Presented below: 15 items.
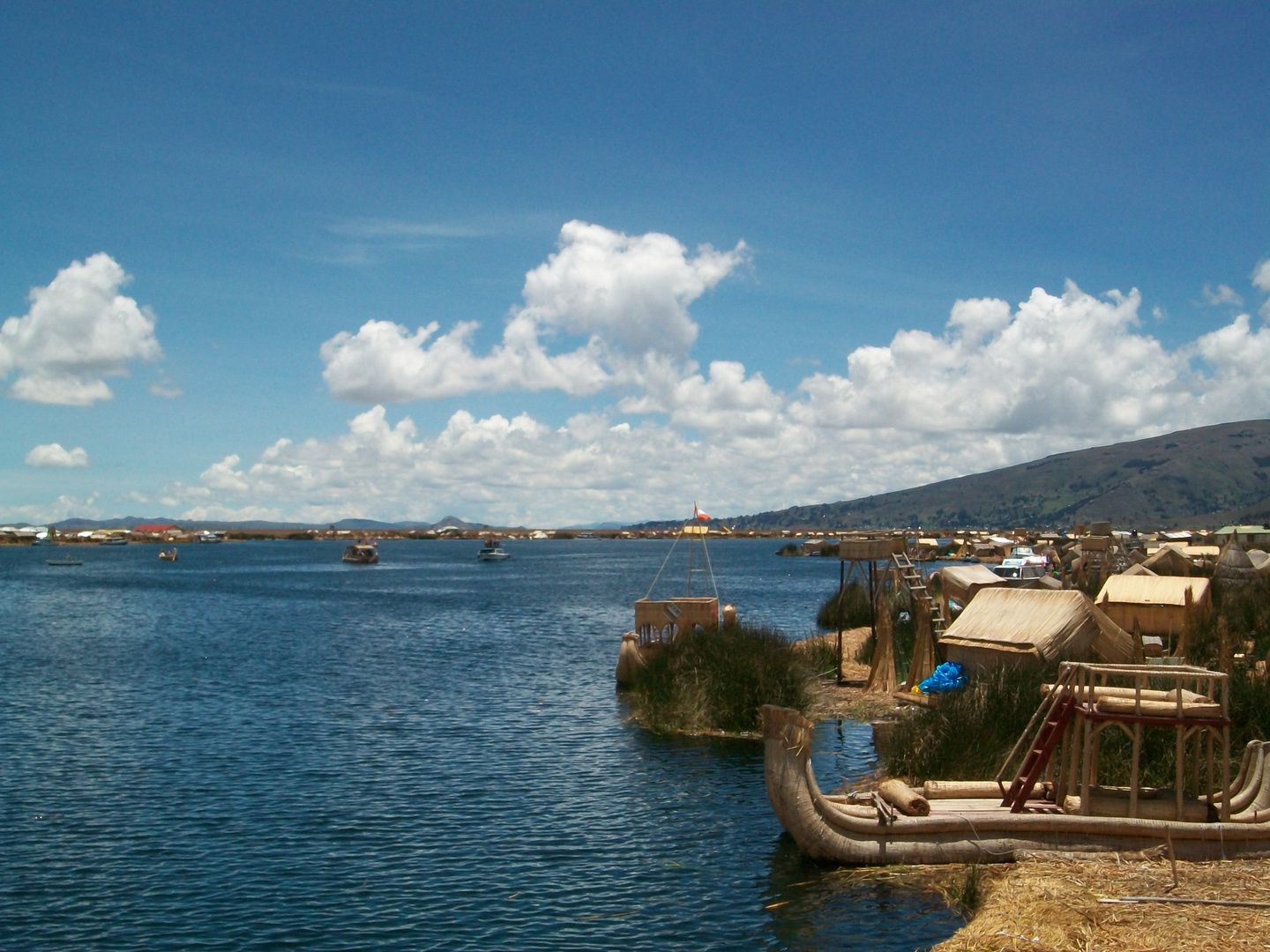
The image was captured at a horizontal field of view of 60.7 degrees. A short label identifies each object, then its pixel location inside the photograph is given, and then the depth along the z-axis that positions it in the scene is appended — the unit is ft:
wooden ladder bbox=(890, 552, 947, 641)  91.16
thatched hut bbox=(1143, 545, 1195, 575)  147.33
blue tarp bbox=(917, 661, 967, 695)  77.77
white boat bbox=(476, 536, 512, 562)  518.37
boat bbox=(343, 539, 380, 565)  478.59
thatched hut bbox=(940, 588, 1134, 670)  73.67
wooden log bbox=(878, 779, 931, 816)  45.70
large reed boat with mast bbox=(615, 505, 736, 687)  95.14
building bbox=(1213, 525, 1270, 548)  217.77
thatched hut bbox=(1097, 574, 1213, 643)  99.60
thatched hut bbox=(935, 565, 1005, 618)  111.55
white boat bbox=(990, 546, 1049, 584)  218.79
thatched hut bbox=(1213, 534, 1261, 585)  126.52
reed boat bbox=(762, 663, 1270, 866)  43.86
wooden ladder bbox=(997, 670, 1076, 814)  46.06
